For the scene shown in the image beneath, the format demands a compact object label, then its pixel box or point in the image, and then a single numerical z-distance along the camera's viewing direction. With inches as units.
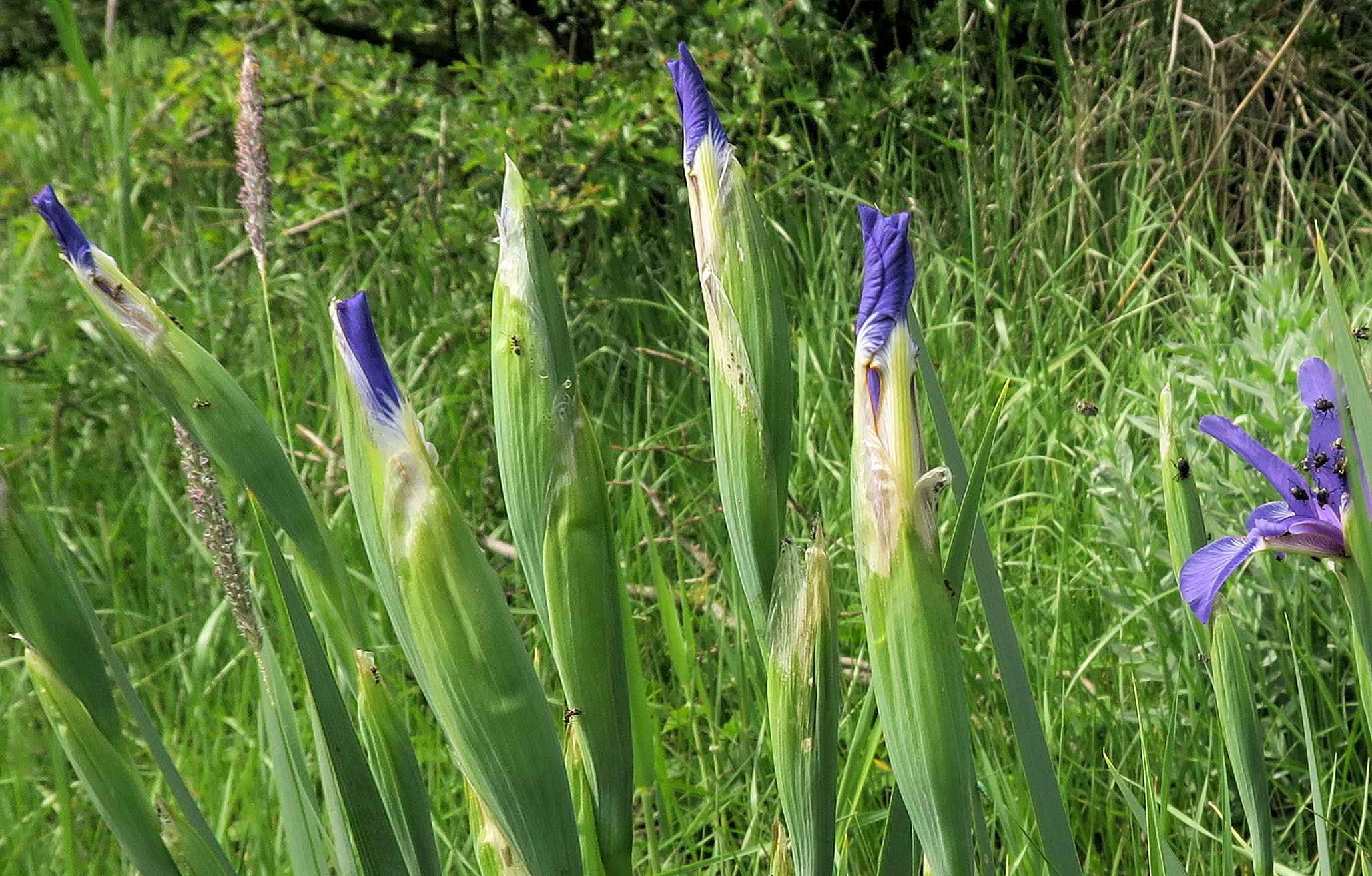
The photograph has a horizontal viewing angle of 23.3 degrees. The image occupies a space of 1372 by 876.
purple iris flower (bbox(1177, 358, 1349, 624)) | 41.9
